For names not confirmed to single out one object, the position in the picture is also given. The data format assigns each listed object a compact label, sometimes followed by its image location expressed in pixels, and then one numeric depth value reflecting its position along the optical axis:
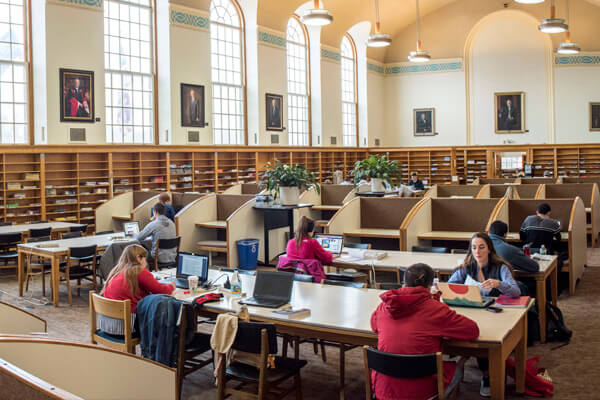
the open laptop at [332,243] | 6.20
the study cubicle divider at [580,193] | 9.84
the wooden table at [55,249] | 6.80
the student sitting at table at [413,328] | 3.06
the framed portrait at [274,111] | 16.61
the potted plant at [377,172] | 11.12
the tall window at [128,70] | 12.91
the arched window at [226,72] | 15.29
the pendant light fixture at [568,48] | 15.31
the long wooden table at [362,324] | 3.25
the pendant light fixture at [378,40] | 12.53
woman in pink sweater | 5.80
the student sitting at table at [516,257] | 5.13
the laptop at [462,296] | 3.81
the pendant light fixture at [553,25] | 11.70
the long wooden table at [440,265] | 5.23
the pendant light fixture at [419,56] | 15.84
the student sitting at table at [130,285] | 4.17
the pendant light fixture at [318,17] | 9.60
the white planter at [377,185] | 11.18
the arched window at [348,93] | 20.81
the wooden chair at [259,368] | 3.38
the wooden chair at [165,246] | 7.46
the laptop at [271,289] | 4.13
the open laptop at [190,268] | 4.77
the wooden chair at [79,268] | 6.87
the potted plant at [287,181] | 9.23
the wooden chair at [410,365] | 2.93
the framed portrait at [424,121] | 21.88
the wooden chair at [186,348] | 3.93
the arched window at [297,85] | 18.06
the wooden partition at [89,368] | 1.68
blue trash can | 8.85
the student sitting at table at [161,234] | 7.57
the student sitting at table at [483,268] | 4.30
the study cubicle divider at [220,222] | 8.91
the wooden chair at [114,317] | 3.98
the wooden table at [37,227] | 8.68
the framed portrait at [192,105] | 14.08
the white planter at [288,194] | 9.24
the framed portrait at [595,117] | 19.73
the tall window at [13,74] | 11.08
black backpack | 5.22
